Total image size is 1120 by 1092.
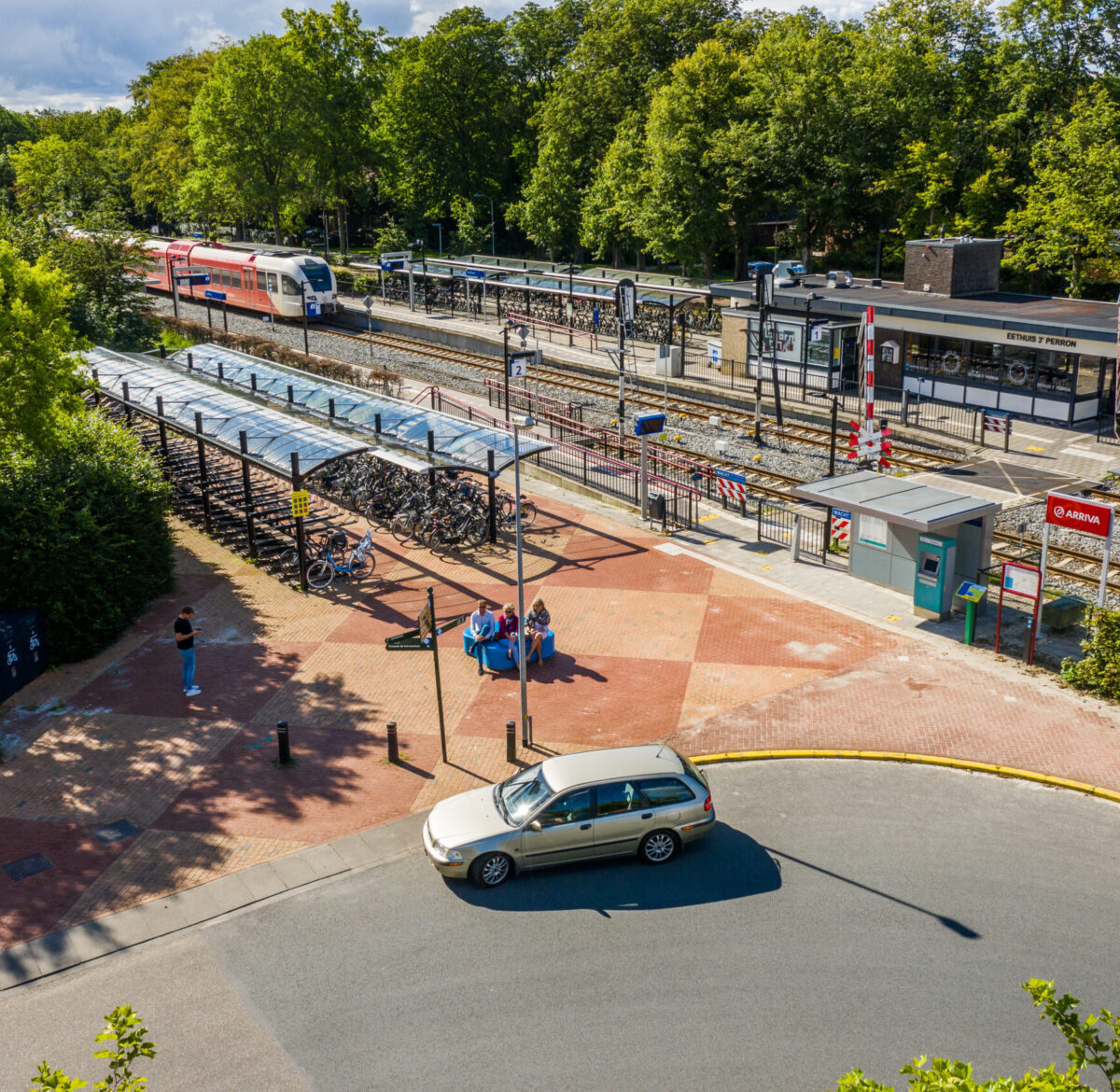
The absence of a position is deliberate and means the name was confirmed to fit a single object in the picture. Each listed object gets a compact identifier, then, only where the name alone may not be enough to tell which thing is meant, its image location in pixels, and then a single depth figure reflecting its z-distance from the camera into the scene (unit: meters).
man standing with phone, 17.67
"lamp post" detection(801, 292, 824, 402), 38.28
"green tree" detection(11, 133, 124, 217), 62.88
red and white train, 52.09
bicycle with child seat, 22.52
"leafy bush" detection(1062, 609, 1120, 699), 17.16
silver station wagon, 12.89
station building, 33.25
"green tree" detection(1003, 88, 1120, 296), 42.06
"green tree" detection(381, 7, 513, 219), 79.88
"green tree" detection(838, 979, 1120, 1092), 5.20
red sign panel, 17.84
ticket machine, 20.27
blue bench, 18.75
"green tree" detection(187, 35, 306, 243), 71.75
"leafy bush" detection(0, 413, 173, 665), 19.20
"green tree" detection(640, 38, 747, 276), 55.78
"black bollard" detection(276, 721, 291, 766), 15.69
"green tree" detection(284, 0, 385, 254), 73.12
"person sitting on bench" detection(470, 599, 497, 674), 18.89
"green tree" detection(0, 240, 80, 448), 21.33
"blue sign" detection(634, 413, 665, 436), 25.02
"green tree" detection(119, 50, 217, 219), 88.94
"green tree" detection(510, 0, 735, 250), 69.88
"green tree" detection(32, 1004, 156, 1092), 5.63
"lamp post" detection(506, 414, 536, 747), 15.84
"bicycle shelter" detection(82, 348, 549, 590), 24.09
